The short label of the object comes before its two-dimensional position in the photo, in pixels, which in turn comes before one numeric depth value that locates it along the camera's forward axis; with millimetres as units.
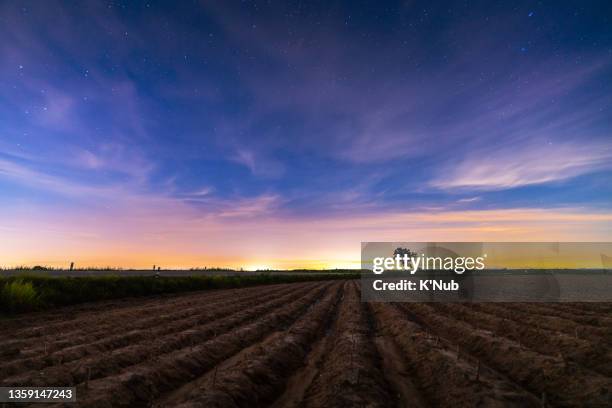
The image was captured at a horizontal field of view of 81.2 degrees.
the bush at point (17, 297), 18597
